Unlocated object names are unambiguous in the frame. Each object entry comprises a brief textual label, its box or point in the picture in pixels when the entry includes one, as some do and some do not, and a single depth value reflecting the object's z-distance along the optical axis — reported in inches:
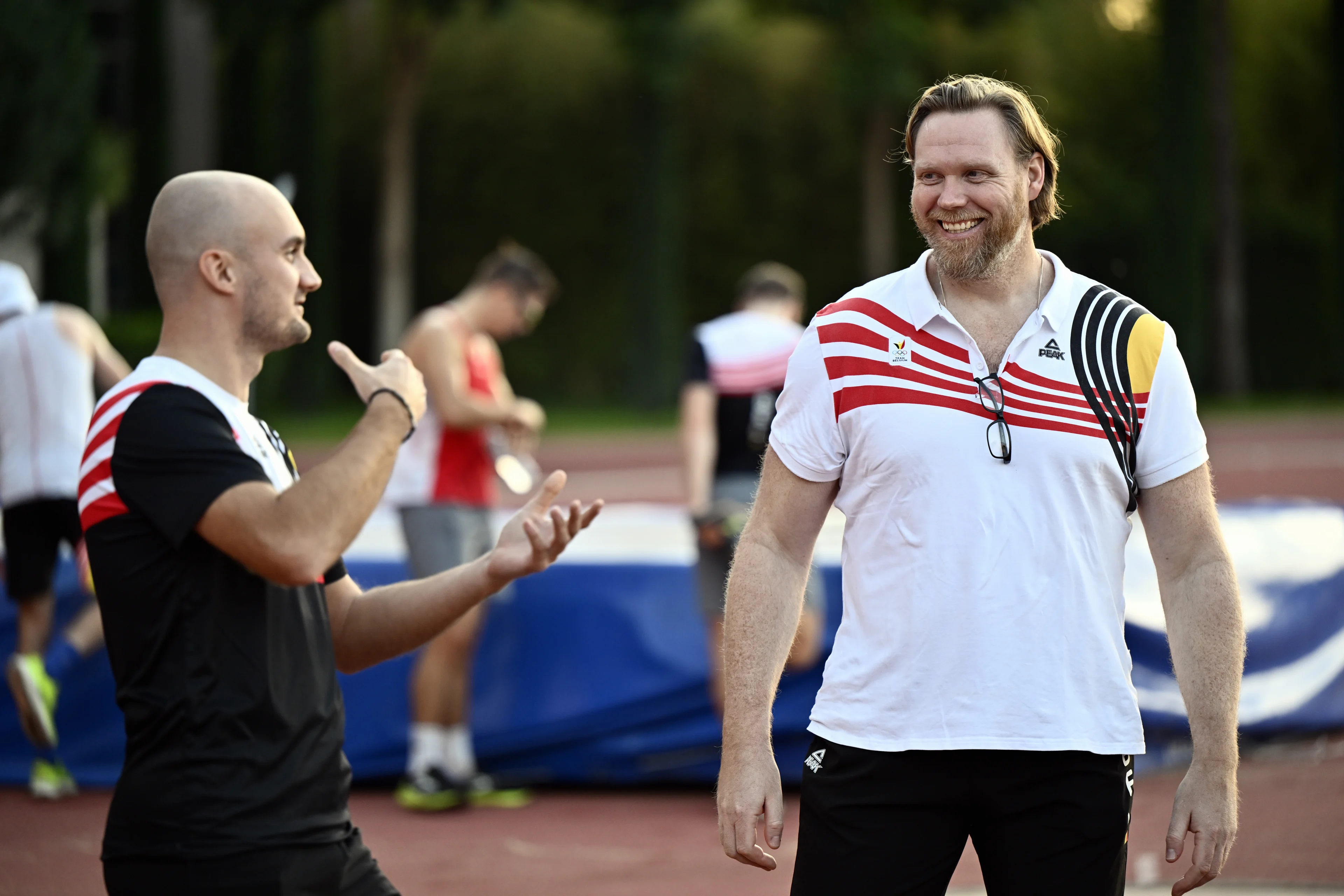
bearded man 192.9
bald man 185.6
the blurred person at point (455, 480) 478.0
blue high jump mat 500.4
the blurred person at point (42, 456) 482.6
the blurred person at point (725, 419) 475.8
